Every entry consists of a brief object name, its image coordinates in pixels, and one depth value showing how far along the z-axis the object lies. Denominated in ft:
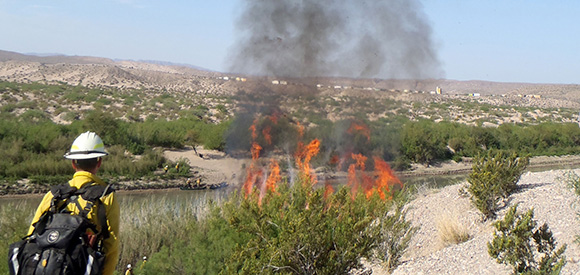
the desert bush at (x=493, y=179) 38.52
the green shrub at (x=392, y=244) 28.96
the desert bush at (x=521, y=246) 20.34
